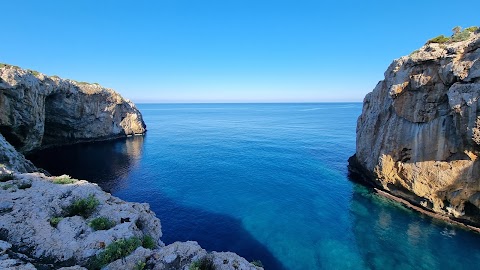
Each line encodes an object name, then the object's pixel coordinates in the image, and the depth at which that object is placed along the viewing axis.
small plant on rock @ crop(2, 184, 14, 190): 14.16
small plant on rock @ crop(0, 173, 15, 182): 15.72
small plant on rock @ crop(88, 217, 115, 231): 12.30
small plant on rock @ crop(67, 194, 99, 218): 13.48
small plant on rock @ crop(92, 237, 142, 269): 10.34
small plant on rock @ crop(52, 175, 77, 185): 16.31
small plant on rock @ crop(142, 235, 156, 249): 12.32
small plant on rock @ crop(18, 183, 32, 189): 14.69
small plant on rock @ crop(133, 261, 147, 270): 9.87
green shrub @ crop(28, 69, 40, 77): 53.53
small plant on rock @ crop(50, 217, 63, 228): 12.11
